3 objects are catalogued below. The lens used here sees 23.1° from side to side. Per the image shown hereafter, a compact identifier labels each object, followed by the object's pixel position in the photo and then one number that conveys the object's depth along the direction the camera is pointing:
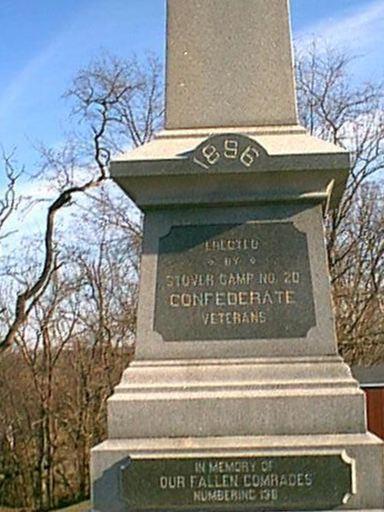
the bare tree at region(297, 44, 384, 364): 22.19
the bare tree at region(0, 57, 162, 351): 22.61
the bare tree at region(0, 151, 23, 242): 24.08
